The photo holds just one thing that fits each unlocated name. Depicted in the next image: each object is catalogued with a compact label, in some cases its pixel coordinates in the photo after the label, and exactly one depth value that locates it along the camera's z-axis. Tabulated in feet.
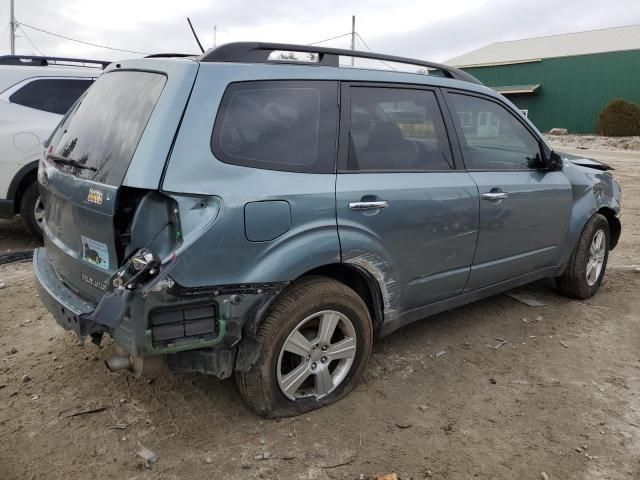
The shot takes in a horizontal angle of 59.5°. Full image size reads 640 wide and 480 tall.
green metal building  104.73
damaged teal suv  8.14
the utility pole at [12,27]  111.45
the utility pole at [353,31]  128.06
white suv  19.31
